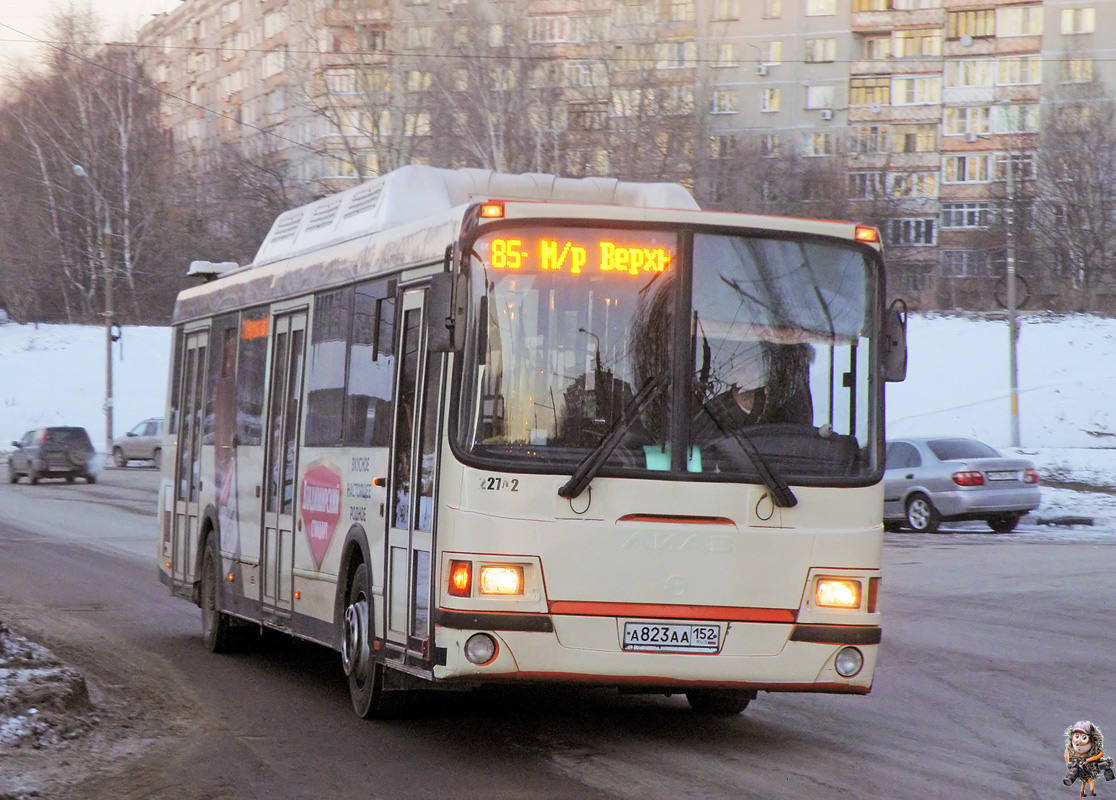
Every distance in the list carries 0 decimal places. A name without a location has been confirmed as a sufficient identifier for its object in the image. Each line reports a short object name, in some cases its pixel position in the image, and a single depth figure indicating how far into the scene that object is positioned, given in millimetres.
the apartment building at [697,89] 55750
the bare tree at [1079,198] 69500
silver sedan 25312
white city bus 7672
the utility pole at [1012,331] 39559
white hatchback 51344
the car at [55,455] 43125
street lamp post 53953
